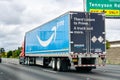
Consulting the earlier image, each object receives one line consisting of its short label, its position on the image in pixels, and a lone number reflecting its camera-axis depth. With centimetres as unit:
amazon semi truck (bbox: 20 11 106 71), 1241
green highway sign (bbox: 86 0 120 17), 1937
